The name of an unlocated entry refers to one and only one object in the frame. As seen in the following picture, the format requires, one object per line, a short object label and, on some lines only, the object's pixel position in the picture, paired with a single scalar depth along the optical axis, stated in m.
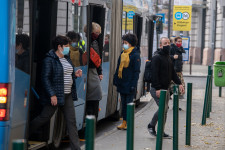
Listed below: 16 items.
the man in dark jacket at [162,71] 10.59
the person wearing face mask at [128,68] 11.53
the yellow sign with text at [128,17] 13.45
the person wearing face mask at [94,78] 10.35
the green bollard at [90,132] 4.39
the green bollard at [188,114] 10.18
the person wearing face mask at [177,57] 17.08
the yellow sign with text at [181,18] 30.37
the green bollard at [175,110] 9.21
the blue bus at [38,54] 6.64
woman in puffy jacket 8.05
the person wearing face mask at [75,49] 9.23
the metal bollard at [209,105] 13.54
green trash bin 20.56
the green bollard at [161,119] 8.34
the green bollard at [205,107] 12.90
